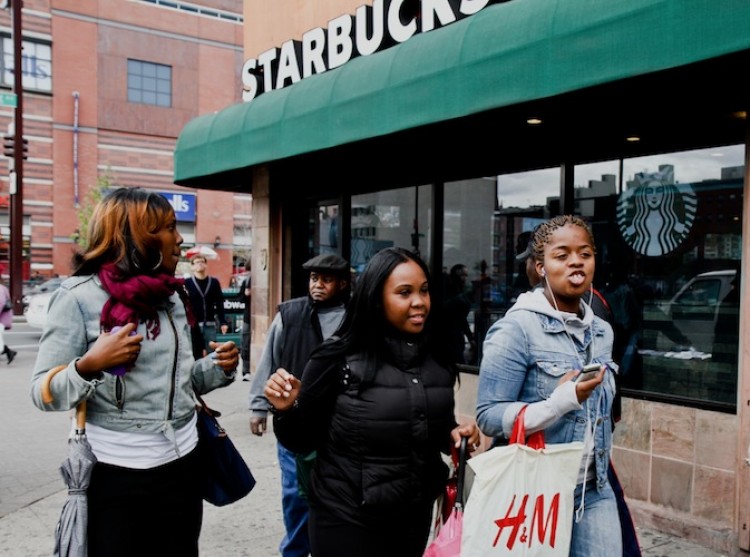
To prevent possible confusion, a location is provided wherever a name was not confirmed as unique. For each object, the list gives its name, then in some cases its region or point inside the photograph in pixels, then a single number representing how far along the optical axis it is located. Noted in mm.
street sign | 17703
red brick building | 33469
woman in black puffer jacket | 2428
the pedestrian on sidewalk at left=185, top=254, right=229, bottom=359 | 8727
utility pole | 21828
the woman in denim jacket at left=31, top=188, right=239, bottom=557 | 2348
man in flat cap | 4027
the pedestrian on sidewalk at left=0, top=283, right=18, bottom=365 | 10805
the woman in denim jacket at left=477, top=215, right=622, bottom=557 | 2527
